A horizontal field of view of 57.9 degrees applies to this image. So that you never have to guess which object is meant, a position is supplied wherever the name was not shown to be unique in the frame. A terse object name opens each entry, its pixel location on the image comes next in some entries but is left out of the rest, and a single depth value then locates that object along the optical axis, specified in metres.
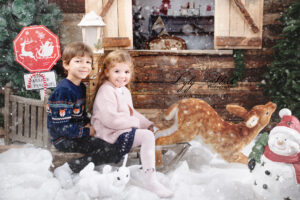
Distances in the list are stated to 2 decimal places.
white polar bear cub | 1.68
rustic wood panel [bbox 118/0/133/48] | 2.44
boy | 1.72
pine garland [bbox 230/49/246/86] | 2.54
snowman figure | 1.58
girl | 1.75
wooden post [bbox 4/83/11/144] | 2.60
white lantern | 2.12
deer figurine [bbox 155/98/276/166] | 1.99
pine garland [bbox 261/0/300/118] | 2.39
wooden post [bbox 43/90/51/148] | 2.43
